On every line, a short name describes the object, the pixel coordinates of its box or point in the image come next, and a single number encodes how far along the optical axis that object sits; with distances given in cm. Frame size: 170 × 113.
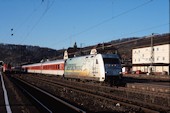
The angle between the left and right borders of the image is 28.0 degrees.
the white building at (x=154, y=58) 8706
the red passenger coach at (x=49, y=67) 5338
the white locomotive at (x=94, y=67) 3130
